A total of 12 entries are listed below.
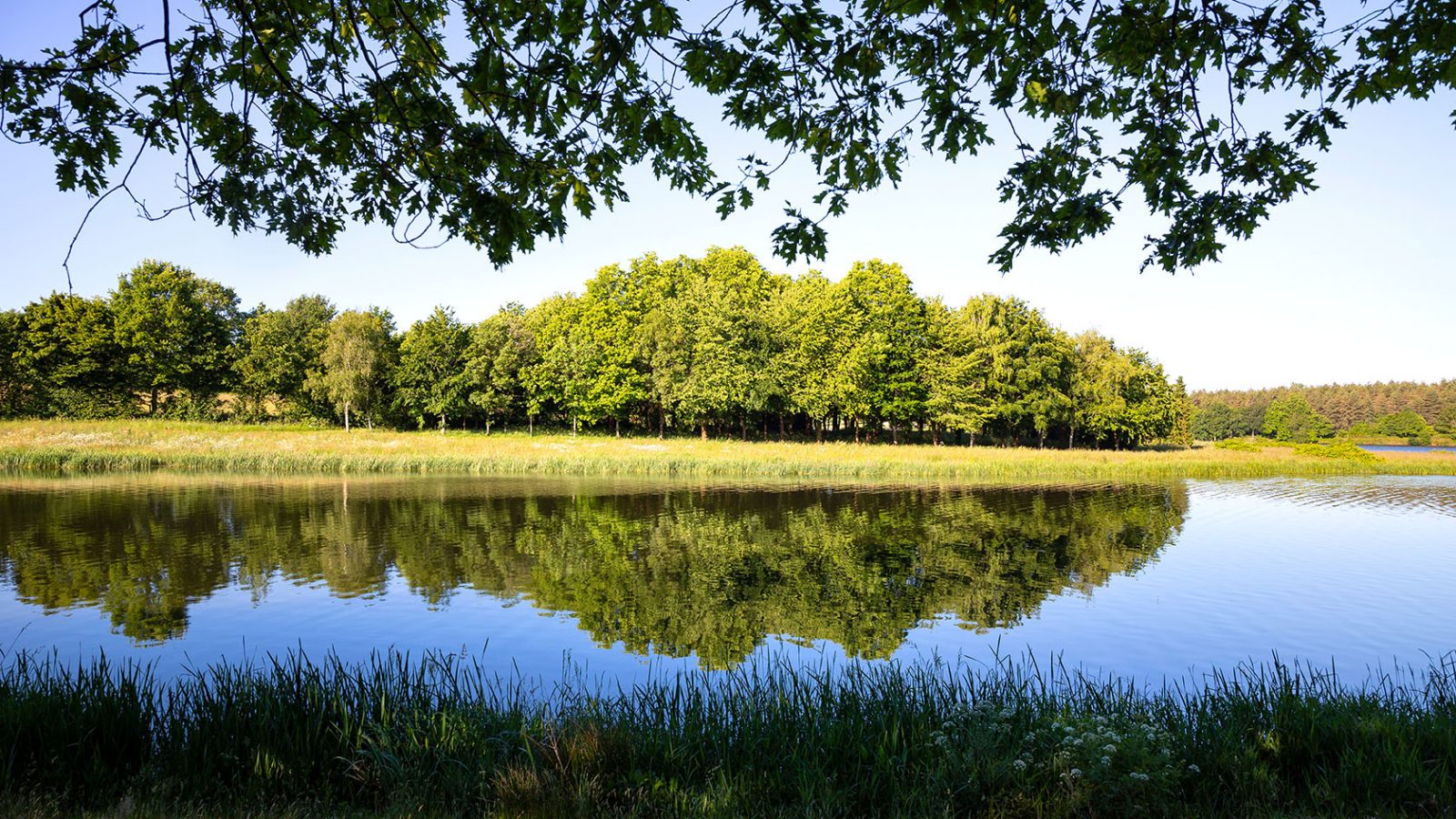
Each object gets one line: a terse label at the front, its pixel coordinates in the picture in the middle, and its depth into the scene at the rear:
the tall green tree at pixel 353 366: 57.28
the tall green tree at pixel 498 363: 60.31
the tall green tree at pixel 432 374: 60.75
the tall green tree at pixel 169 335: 59.75
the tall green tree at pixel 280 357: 63.25
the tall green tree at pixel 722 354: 53.88
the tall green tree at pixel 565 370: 58.69
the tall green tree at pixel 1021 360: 57.62
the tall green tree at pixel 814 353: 53.91
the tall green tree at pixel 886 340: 54.69
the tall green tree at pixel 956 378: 54.94
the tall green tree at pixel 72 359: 57.34
